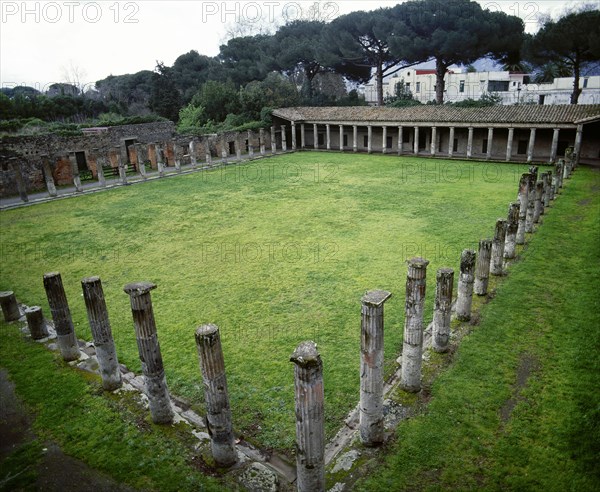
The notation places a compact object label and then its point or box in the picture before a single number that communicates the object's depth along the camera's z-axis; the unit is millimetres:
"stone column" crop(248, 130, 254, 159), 33781
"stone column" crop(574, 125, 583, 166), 24781
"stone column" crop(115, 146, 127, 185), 24875
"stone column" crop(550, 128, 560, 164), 25859
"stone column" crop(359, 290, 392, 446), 5242
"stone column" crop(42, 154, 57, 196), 21891
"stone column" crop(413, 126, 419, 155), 31219
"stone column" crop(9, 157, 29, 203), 21328
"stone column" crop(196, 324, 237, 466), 5043
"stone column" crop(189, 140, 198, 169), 30058
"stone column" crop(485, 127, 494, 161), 28269
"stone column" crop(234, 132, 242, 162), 32225
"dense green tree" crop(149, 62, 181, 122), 44250
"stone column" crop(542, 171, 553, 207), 15766
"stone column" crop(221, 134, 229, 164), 31391
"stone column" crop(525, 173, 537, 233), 12848
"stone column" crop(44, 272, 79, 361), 7266
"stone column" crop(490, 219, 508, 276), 10031
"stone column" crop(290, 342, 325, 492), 4441
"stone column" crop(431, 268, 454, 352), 7145
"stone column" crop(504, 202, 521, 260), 10906
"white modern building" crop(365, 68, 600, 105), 43781
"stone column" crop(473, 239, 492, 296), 8961
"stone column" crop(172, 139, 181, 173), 28134
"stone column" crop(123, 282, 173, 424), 5688
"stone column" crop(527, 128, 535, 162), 26859
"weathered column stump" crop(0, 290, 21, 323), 9094
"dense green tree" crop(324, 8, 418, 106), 38344
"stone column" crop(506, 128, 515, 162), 27391
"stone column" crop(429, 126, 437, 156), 30581
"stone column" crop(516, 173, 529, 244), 12384
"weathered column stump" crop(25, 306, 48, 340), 8406
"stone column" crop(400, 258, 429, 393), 6281
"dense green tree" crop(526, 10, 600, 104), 29766
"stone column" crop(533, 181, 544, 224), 13531
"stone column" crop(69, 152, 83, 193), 23220
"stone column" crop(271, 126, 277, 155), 35125
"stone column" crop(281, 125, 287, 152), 36656
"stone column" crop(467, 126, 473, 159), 29031
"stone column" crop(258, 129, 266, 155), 34409
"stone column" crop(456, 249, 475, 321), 7980
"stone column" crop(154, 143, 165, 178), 27141
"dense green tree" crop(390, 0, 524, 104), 34969
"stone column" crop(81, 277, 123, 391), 6449
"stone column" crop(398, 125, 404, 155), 31578
